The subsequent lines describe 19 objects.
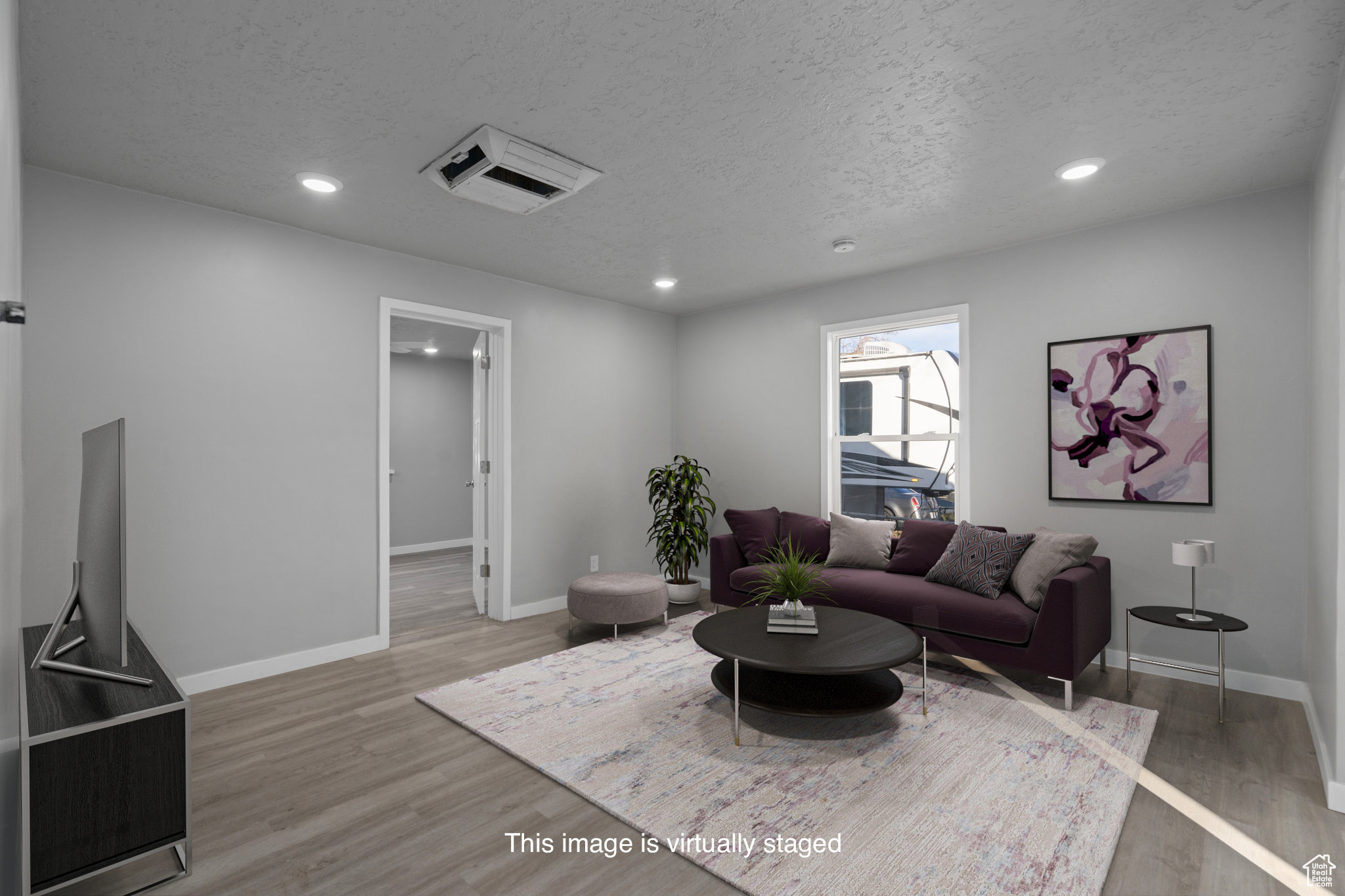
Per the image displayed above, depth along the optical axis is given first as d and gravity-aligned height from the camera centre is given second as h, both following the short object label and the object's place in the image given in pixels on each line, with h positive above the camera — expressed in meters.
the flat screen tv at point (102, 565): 1.81 -0.36
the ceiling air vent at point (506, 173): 2.74 +1.25
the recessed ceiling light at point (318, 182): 3.07 +1.28
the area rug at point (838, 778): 2.00 -1.27
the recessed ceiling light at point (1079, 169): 2.94 +1.29
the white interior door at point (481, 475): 5.01 -0.22
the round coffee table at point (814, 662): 2.69 -0.89
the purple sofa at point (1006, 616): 3.10 -0.89
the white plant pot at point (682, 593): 5.33 -1.20
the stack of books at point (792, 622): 3.11 -0.85
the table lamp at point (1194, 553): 3.10 -0.51
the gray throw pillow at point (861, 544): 4.33 -0.66
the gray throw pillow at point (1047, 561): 3.38 -0.60
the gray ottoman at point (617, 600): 4.23 -1.01
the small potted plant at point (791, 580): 3.20 -0.66
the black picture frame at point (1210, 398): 3.43 +0.26
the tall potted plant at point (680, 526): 5.33 -0.66
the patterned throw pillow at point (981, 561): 3.57 -0.64
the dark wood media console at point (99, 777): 1.67 -0.89
